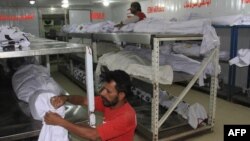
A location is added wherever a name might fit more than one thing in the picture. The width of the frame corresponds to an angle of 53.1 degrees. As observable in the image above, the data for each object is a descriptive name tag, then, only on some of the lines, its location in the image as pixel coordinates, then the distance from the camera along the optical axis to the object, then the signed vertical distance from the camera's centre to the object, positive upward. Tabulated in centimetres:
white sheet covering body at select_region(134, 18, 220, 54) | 283 +11
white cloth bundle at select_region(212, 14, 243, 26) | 413 +27
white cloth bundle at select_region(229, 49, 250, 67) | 390 -35
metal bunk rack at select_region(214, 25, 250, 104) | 421 -29
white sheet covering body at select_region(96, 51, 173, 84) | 270 -34
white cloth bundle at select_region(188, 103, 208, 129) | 306 -97
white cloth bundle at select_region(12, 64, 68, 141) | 140 -37
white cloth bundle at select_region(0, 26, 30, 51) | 147 +0
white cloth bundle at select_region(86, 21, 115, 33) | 432 +18
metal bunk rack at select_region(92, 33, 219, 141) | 254 -38
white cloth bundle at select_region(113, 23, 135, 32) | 357 +14
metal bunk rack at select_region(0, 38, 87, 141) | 132 -53
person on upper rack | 381 +35
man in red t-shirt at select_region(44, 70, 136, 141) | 142 -46
